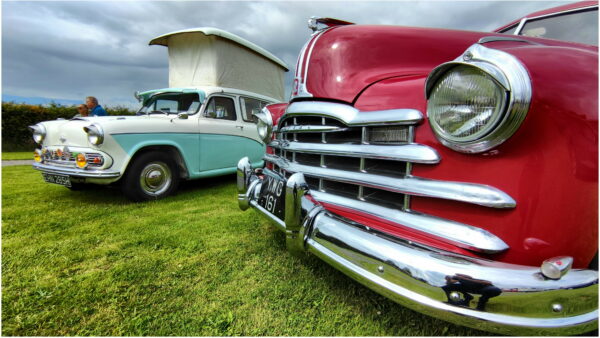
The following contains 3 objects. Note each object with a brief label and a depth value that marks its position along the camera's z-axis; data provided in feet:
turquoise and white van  10.71
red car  2.93
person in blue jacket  17.12
